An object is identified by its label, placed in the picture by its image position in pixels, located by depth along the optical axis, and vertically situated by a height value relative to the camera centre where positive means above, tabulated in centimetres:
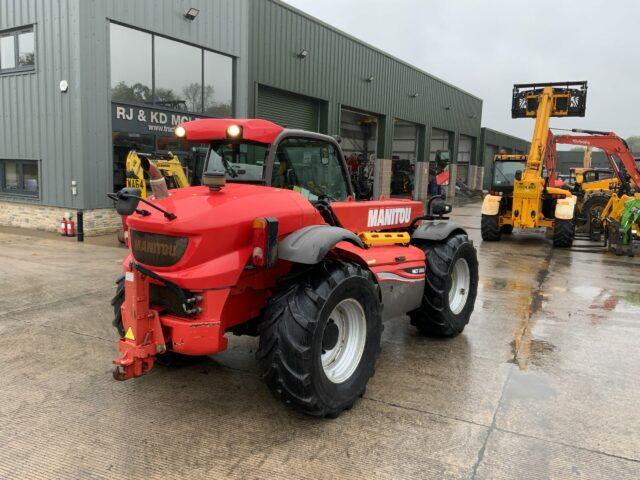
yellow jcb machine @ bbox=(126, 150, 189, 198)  1078 +0
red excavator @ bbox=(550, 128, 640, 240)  1416 +55
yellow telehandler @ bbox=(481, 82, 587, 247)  1310 -9
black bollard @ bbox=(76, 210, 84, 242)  1106 -122
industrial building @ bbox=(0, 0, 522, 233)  1137 +221
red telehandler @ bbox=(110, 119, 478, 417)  322 -64
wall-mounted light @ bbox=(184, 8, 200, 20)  1293 +392
